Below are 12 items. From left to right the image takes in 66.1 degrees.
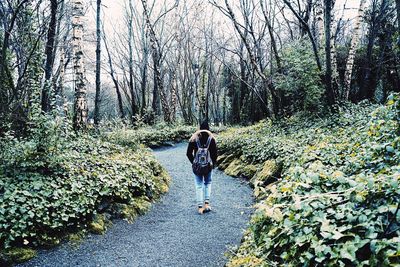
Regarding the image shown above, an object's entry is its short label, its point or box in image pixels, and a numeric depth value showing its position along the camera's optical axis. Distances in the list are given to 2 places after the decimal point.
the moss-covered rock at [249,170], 10.06
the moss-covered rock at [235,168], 11.03
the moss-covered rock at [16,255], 4.53
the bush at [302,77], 12.03
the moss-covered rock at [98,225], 5.80
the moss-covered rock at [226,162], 12.63
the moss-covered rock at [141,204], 7.06
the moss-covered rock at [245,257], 3.39
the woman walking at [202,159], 6.85
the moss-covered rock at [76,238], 5.34
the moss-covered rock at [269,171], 8.03
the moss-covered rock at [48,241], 5.04
